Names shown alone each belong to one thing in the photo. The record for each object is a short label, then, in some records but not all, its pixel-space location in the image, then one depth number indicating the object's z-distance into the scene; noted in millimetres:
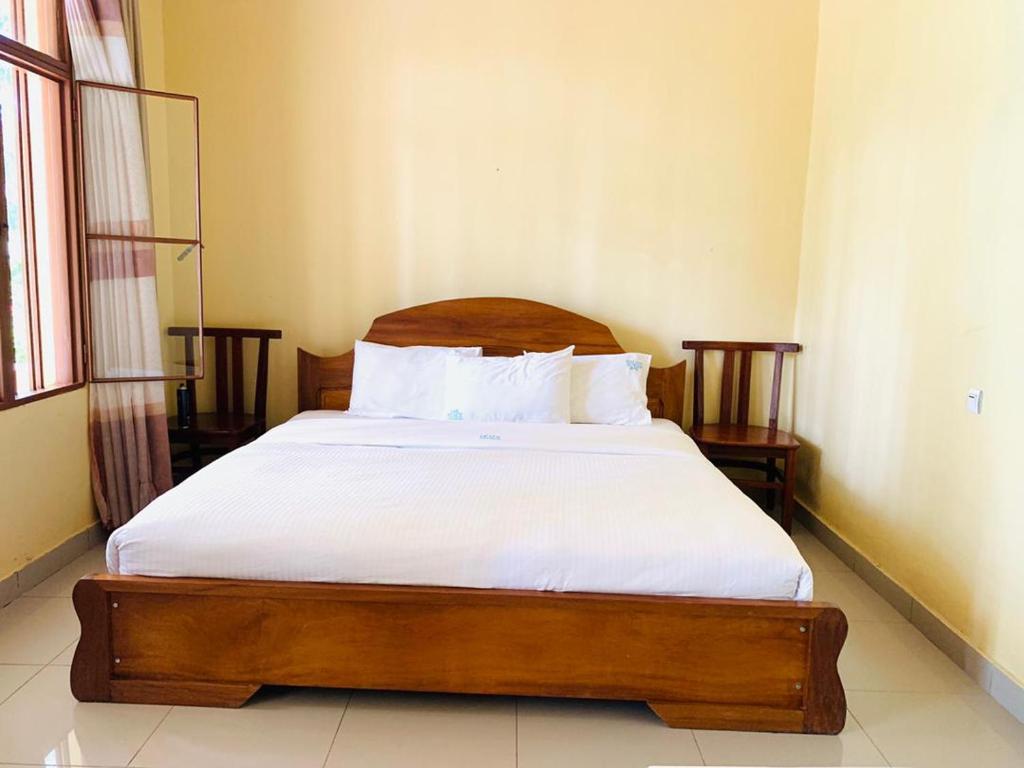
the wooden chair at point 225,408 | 3625
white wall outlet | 2424
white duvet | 2094
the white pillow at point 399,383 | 3596
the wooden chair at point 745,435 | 3582
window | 2791
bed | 2084
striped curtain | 3143
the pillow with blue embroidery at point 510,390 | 3459
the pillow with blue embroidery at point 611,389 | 3574
